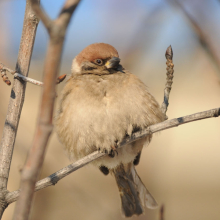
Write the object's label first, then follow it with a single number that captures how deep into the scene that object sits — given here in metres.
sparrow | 6.88
